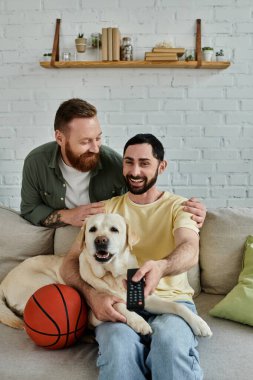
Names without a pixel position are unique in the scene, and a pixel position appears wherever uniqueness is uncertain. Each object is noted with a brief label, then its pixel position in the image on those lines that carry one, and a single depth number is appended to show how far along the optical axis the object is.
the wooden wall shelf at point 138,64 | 3.34
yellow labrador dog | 1.75
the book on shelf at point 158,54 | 3.32
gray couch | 1.64
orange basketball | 1.72
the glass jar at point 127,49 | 3.35
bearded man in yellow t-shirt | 1.52
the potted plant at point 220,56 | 3.40
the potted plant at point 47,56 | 3.44
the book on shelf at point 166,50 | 3.32
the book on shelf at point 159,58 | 3.33
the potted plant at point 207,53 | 3.37
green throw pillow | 1.90
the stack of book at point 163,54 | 3.32
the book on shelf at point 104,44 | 3.30
